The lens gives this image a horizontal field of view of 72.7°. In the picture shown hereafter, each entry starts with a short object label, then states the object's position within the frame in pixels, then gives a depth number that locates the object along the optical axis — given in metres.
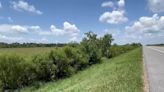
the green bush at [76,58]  12.38
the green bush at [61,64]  10.98
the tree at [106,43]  23.13
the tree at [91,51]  15.67
